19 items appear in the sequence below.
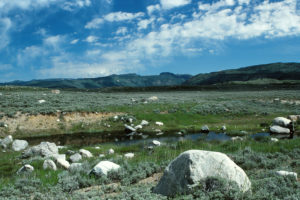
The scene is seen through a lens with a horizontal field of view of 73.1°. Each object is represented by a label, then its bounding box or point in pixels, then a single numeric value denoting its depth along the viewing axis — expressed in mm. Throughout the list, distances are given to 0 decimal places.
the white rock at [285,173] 6954
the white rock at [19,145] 15758
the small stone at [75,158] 11473
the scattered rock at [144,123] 24856
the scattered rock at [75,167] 9110
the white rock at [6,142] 15920
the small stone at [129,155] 11883
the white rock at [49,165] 9747
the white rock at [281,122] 21266
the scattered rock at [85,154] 12527
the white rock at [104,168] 8250
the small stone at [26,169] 9444
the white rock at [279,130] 19844
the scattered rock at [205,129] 22292
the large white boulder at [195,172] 5898
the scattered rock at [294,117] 25067
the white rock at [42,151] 12781
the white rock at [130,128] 23031
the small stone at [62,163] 10134
